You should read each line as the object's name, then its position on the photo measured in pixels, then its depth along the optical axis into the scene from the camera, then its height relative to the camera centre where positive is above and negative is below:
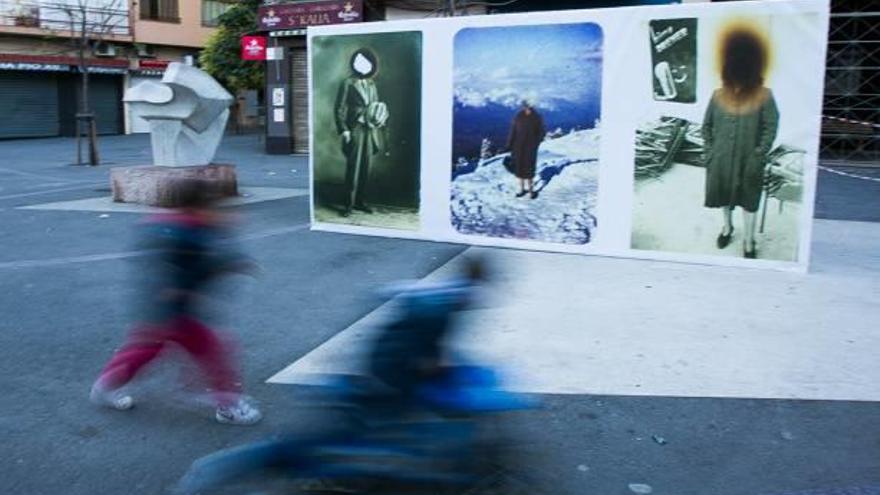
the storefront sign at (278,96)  22.59 +0.92
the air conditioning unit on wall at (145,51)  37.25 +3.50
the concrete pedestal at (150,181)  11.86 -0.76
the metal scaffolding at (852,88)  19.56 +1.27
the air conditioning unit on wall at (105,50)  34.97 +3.28
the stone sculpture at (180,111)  12.65 +0.26
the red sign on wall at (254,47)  23.22 +2.30
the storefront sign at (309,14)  20.81 +3.03
